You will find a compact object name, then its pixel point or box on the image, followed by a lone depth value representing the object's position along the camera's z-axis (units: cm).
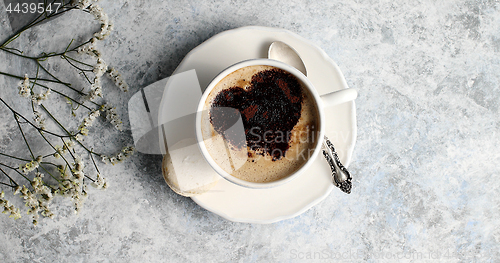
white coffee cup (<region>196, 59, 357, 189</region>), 64
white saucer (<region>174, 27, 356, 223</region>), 68
